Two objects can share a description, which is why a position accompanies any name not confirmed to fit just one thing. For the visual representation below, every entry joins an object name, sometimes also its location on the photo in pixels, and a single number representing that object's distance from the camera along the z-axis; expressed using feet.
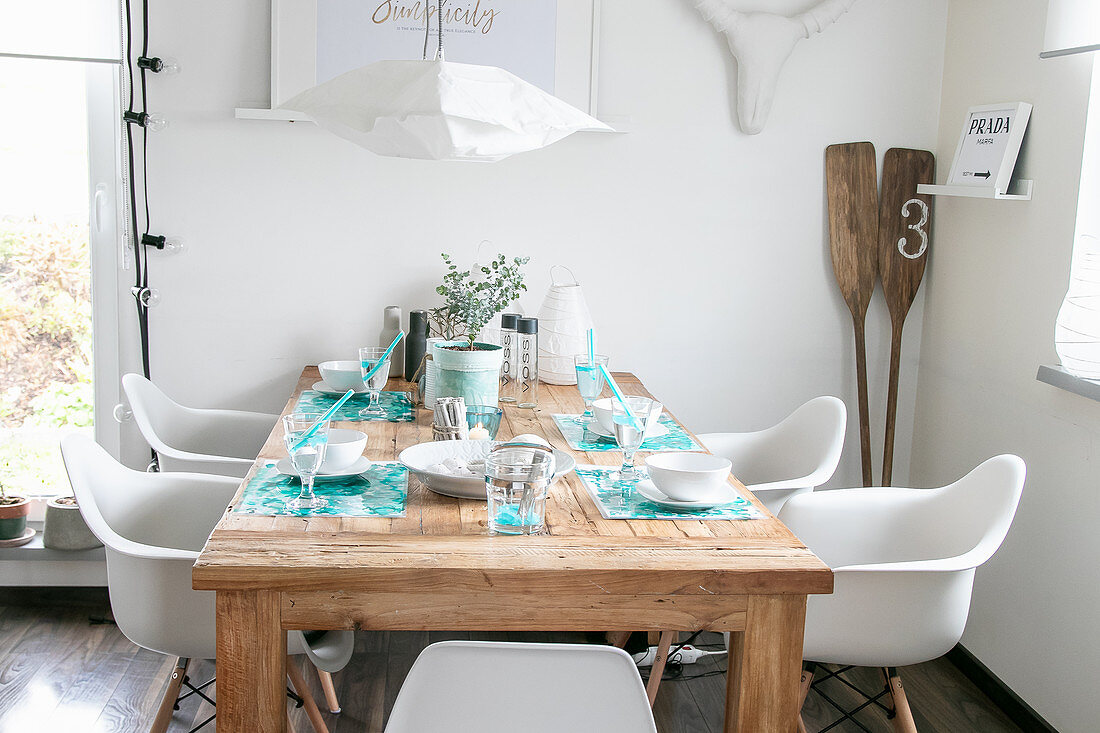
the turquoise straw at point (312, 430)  5.92
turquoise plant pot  7.86
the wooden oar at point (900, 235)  10.48
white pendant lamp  6.07
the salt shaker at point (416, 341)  9.66
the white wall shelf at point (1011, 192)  8.74
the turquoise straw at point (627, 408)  6.48
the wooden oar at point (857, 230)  10.49
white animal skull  10.00
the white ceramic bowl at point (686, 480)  6.06
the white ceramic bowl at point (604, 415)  7.79
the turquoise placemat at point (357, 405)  8.34
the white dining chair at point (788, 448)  8.26
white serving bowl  6.12
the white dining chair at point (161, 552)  6.20
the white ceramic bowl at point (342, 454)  6.36
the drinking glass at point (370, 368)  8.27
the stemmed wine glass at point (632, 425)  6.47
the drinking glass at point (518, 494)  5.52
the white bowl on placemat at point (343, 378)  9.02
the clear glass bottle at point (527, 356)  9.17
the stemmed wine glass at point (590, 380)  8.17
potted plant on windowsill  10.17
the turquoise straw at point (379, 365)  8.09
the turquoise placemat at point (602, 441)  7.63
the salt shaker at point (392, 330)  9.71
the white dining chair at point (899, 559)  6.31
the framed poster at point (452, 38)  9.62
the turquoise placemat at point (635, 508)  6.02
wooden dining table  5.09
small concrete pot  10.11
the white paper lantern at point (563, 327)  9.81
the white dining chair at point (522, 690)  4.25
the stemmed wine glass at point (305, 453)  5.88
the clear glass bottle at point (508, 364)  9.24
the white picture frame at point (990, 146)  8.76
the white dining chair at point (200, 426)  9.09
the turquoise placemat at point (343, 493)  5.90
